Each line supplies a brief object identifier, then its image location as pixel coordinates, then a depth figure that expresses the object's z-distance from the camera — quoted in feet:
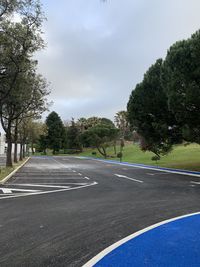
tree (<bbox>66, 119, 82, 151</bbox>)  197.69
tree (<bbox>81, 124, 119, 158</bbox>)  140.44
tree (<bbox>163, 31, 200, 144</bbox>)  49.69
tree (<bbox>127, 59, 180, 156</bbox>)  66.15
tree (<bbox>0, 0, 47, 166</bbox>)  37.98
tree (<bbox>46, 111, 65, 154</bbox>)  211.05
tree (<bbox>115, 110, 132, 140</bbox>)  202.30
